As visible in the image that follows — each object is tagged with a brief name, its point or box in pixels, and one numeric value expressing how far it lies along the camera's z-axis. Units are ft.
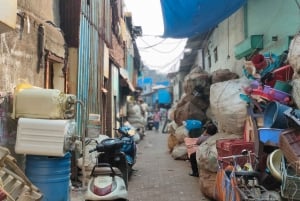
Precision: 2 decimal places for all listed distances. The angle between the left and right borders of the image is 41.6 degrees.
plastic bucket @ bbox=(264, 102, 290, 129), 17.35
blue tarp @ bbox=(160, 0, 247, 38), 26.86
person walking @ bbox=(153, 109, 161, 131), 106.32
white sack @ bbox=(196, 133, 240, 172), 23.26
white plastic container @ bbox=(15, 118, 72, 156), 15.74
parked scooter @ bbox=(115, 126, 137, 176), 29.84
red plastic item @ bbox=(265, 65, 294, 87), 20.43
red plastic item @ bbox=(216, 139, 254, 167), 20.03
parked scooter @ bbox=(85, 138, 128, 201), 17.71
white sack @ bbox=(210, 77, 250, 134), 24.81
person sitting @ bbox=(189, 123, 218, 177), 30.58
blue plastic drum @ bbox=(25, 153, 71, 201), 16.51
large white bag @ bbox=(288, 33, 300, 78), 18.20
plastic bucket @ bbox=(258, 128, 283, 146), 16.94
